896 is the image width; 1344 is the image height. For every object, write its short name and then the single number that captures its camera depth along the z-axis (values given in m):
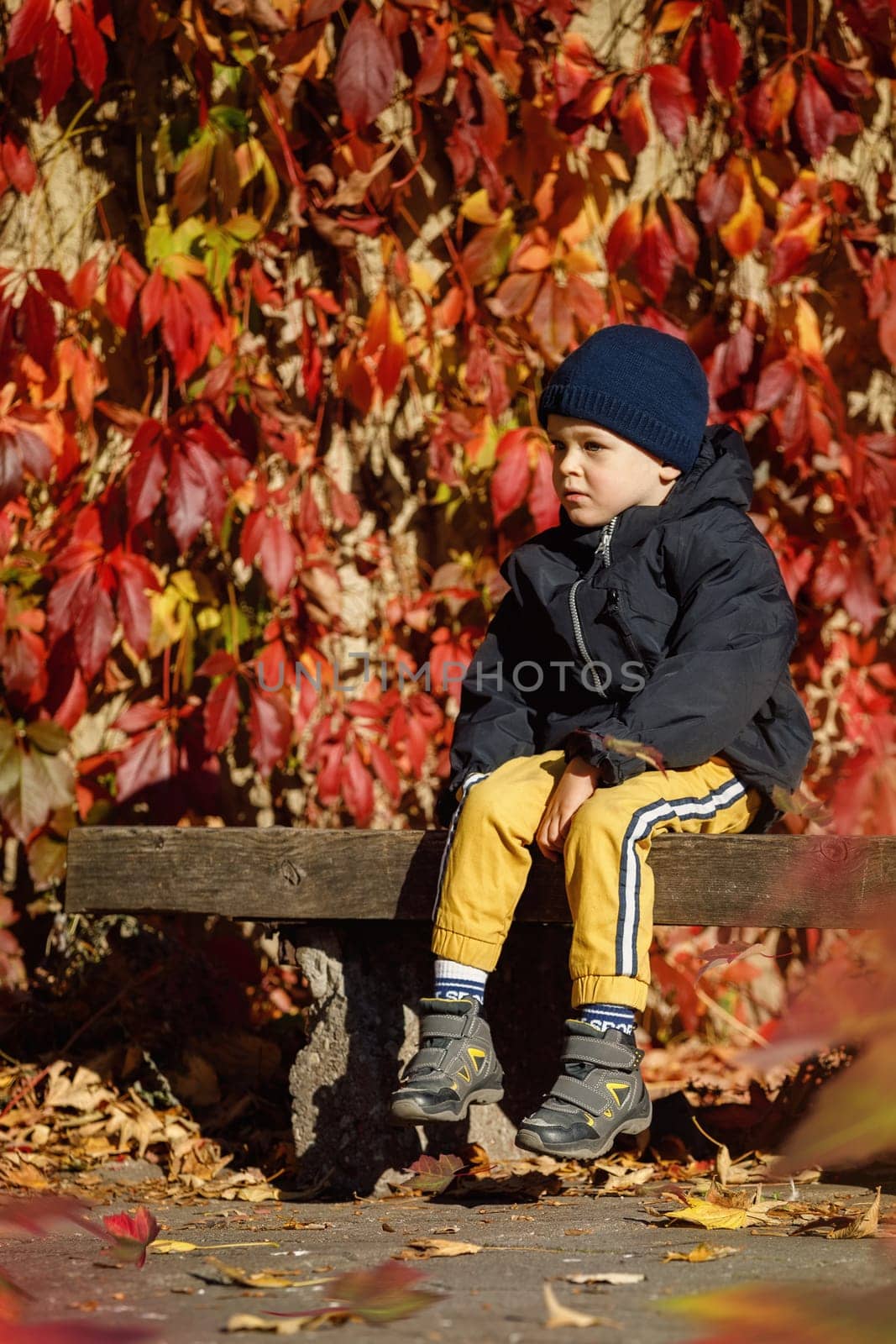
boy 4.16
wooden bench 4.89
